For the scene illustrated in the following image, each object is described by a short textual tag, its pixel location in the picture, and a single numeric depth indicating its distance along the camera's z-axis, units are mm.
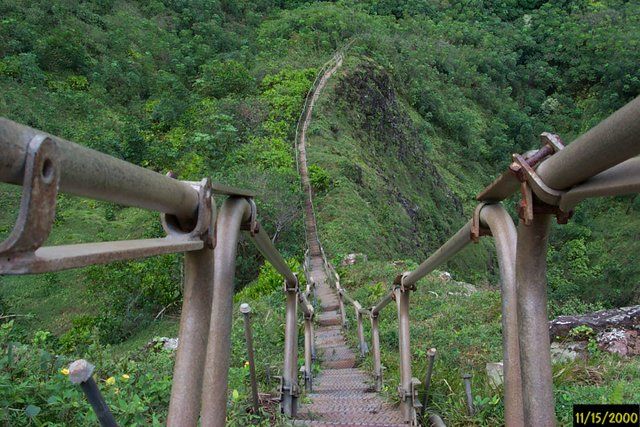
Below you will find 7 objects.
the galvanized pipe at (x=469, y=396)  2936
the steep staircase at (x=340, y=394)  3455
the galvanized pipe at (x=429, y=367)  2963
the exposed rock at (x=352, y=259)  13914
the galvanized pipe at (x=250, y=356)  2643
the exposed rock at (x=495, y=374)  3508
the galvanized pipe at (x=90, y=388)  1038
